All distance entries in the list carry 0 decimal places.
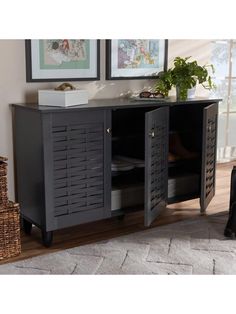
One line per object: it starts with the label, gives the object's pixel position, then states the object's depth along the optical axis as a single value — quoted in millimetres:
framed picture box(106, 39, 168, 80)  3078
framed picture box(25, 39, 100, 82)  2719
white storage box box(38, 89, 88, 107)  2447
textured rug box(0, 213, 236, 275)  2297
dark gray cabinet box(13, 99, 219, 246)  2443
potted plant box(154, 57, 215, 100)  3156
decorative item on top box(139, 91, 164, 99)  3047
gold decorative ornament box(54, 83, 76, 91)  2528
